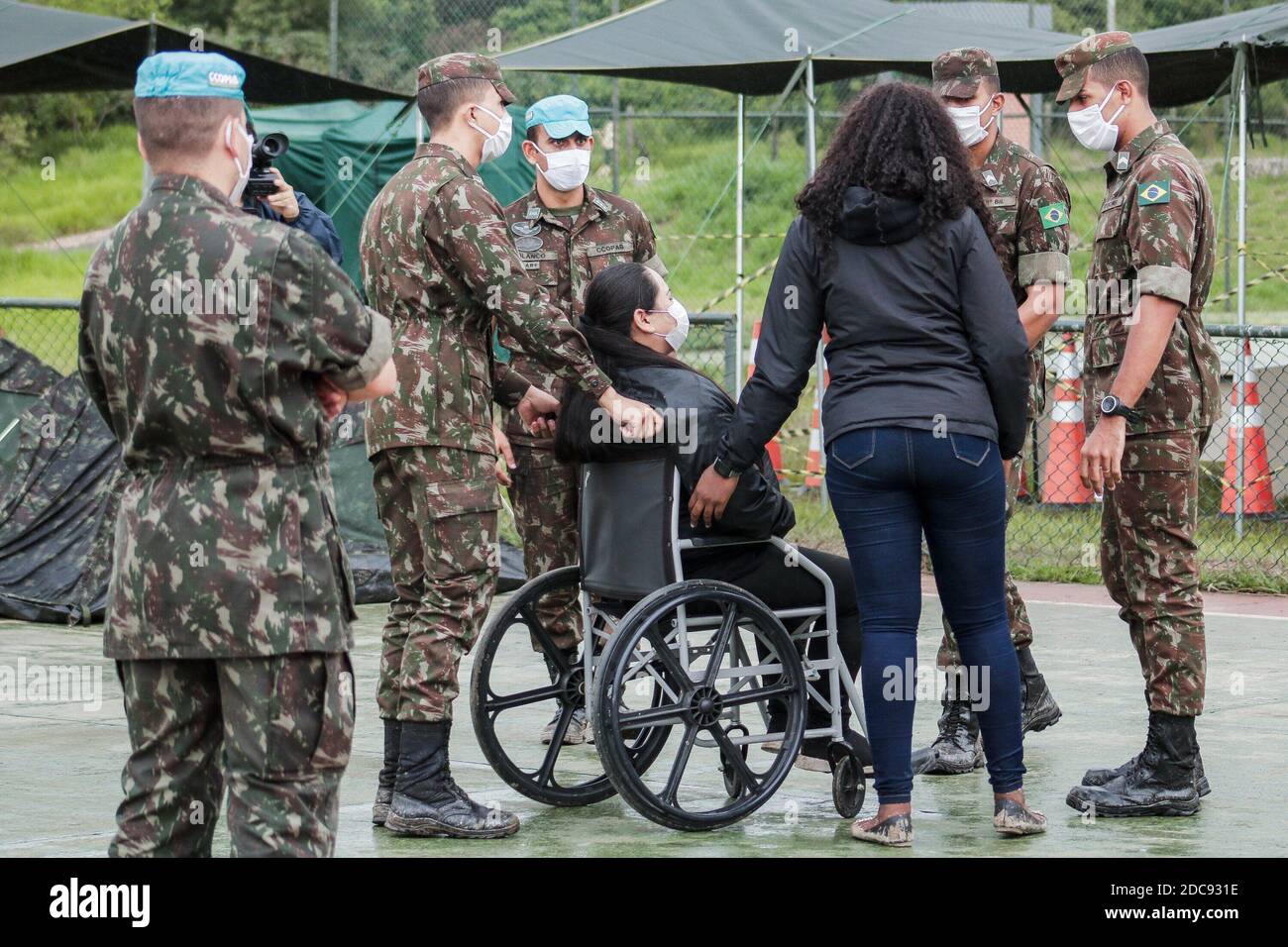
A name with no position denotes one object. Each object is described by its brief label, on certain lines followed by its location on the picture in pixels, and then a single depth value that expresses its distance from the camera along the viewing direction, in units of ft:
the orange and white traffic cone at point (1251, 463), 68.51
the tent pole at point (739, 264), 64.80
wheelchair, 28.96
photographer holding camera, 32.72
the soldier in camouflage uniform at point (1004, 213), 34.35
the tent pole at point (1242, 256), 62.75
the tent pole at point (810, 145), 70.23
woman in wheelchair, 30.32
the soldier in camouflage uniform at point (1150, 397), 30.25
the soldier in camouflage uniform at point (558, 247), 38.06
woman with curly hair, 27.35
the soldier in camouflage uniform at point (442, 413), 29.50
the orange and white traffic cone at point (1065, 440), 74.08
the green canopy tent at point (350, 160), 90.82
